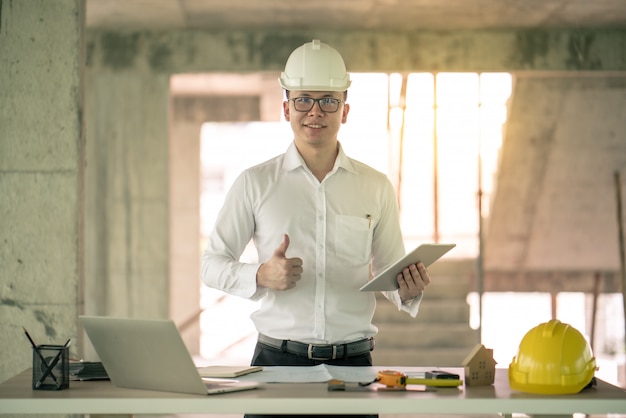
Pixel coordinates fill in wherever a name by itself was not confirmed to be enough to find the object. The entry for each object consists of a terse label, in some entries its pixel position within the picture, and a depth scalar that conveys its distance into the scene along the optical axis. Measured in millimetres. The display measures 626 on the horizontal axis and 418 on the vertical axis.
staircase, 8375
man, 2855
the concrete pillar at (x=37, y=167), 4598
